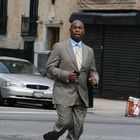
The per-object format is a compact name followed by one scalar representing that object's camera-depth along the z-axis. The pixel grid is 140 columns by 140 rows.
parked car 25.50
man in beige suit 11.61
